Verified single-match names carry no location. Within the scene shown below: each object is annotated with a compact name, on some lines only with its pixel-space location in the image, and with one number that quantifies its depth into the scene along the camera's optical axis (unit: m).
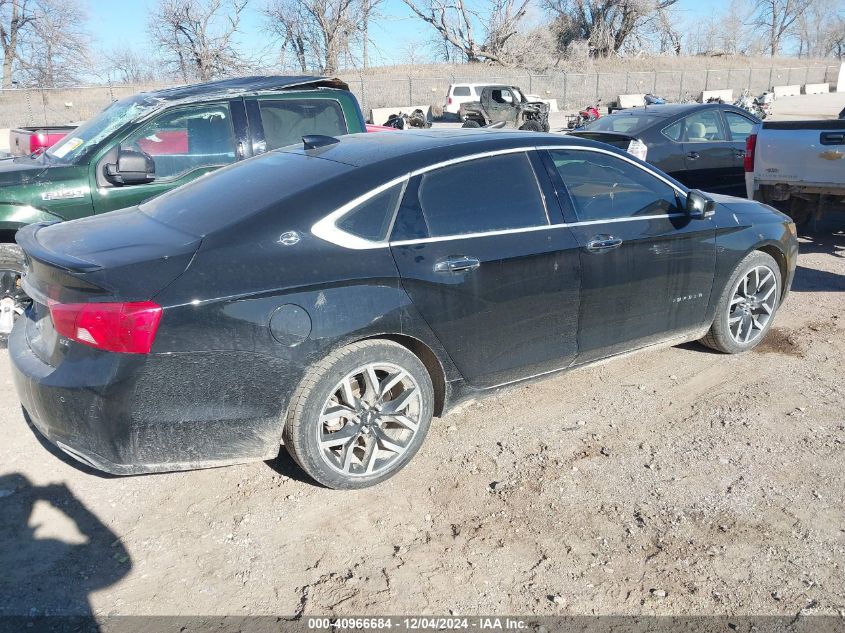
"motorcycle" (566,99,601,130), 27.63
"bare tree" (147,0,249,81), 35.97
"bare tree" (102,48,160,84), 41.09
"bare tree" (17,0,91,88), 38.09
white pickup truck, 7.38
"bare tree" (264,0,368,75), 47.16
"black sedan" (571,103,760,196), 9.69
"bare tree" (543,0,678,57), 65.19
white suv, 36.84
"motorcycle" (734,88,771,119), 32.09
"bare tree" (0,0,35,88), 38.03
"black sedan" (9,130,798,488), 3.03
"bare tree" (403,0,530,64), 59.00
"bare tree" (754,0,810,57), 89.25
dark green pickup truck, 5.30
